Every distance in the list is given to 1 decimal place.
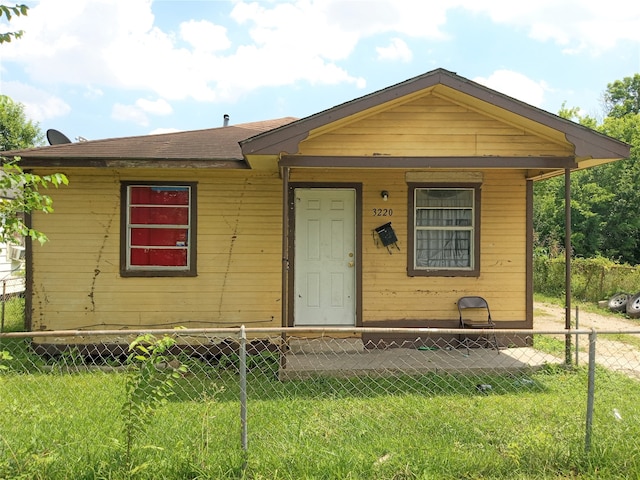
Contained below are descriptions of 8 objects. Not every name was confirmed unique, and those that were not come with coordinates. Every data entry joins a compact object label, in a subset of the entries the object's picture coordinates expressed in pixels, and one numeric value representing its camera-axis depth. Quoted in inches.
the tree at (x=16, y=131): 1298.0
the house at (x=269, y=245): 273.3
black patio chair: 271.1
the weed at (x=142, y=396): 117.4
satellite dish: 324.2
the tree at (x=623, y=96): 1525.6
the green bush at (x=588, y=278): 494.6
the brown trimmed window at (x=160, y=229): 277.3
